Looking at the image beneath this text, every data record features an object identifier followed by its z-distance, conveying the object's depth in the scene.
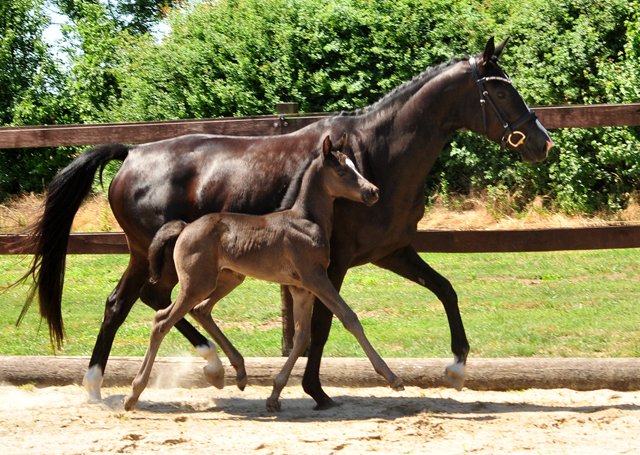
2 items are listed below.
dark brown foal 9.02
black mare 9.43
